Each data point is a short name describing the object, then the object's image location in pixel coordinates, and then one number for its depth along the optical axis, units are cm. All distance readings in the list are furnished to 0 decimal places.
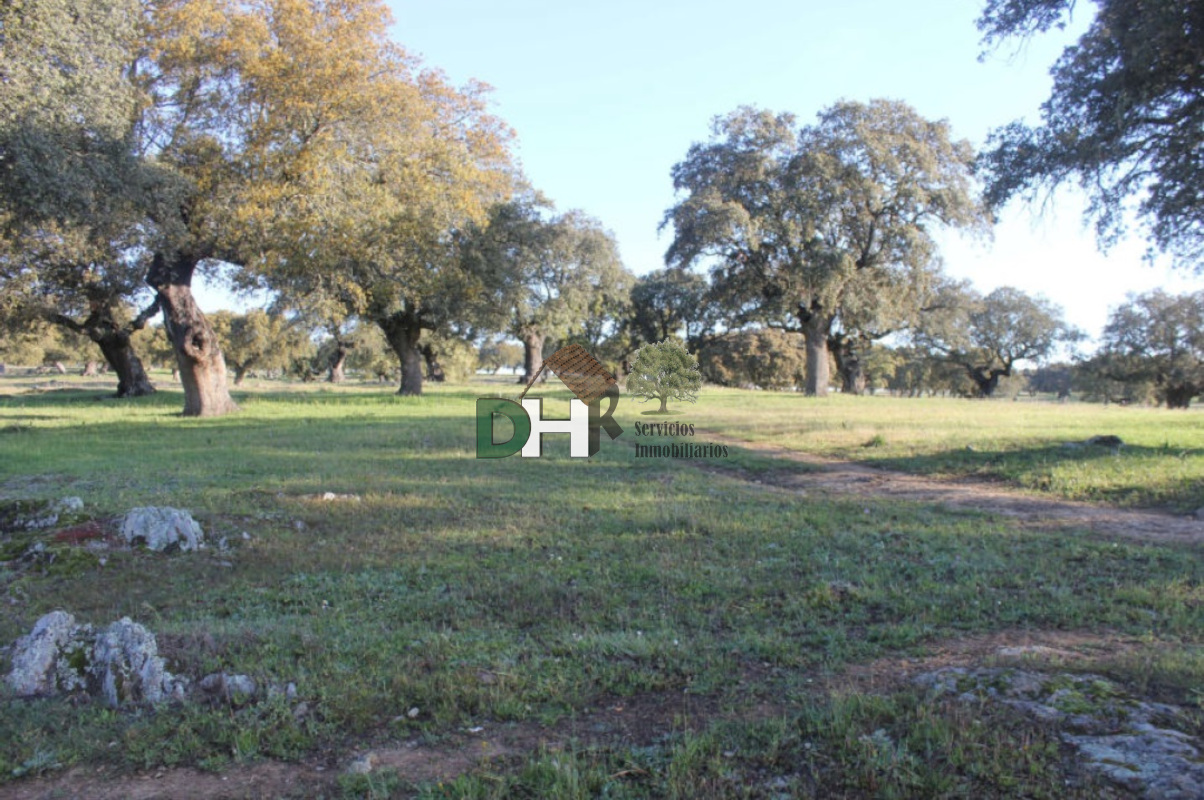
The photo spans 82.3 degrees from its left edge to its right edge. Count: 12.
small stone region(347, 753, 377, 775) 310
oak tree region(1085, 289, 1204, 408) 4538
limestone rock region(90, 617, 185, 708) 380
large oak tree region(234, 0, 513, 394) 1689
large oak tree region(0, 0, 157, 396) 1105
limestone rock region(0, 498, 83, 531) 691
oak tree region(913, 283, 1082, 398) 5550
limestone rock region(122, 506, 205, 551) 653
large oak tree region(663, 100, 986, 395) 2748
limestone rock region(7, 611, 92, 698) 389
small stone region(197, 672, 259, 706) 373
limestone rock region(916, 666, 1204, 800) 271
